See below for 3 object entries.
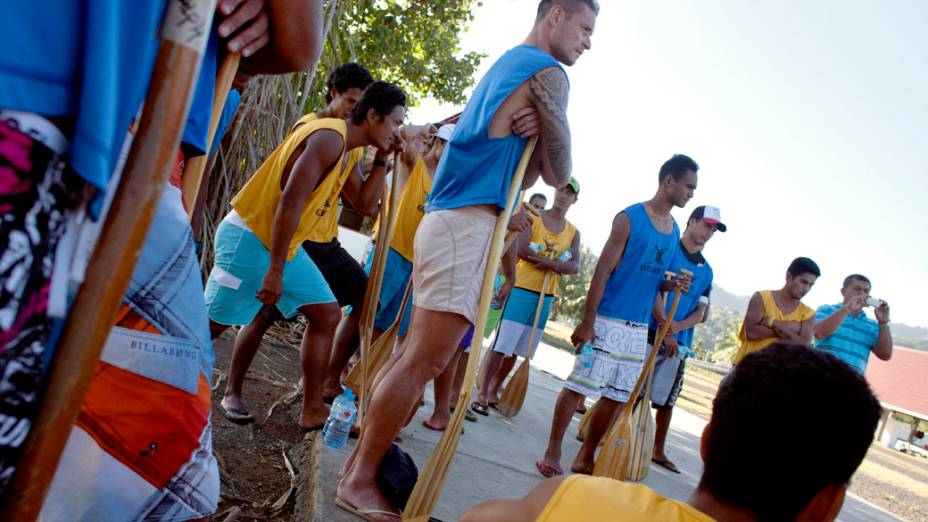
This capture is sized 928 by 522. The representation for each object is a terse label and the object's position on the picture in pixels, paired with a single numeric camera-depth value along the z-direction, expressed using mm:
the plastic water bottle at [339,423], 3151
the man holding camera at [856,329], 6035
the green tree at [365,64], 5480
